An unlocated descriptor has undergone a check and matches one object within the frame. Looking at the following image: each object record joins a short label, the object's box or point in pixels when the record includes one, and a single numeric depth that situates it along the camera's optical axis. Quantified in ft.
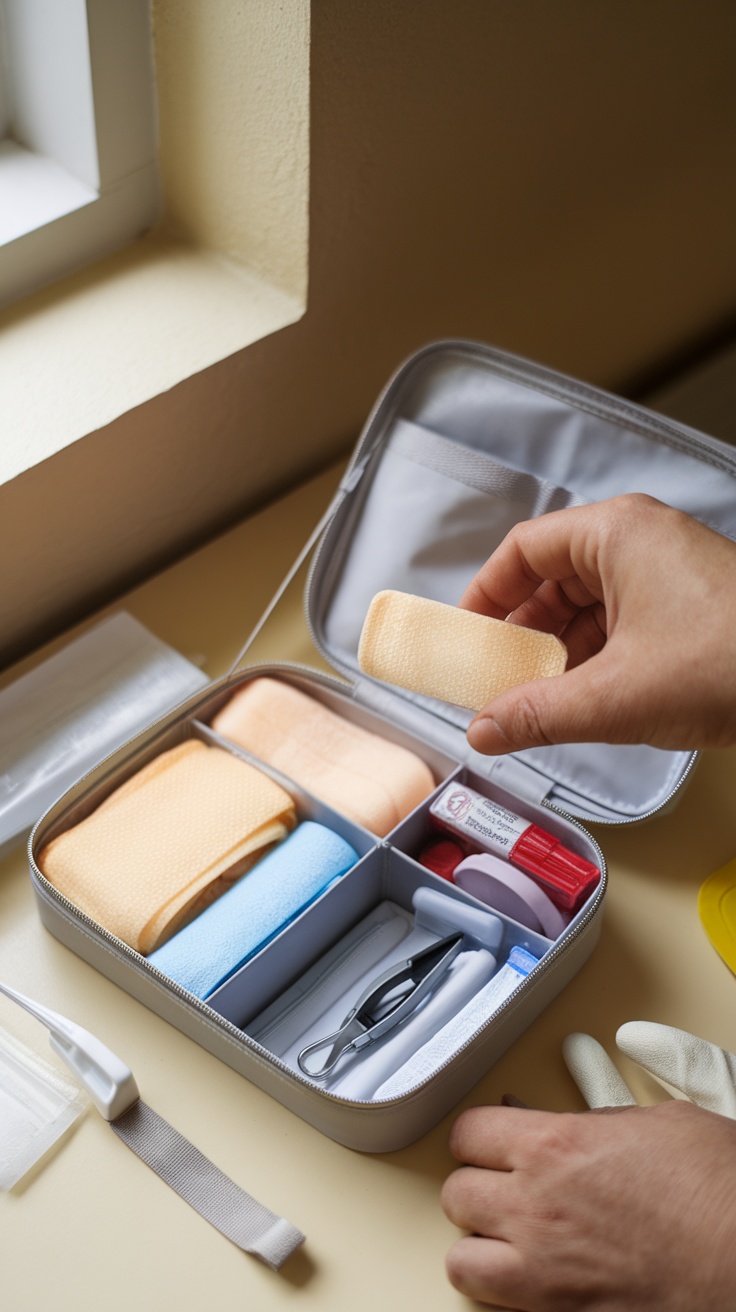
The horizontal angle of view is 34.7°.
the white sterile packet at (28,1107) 2.29
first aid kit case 2.41
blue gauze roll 2.46
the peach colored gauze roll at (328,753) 2.80
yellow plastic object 2.71
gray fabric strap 2.19
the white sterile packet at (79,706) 2.90
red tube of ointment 2.62
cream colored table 2.17
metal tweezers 2.44
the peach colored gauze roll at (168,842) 2.53
